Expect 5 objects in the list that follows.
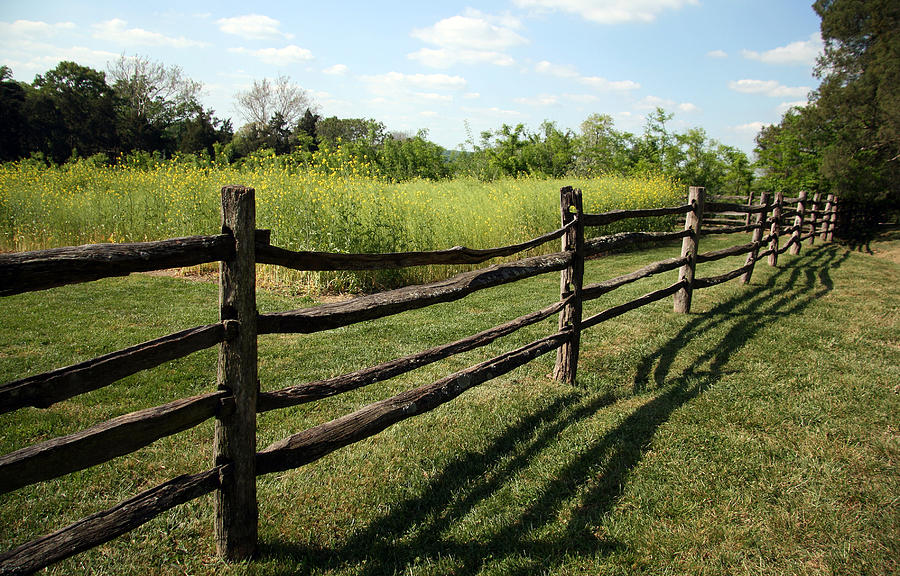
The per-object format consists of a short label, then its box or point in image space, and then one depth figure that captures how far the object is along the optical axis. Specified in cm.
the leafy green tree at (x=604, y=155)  2328
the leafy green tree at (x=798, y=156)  2000
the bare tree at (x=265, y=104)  4247
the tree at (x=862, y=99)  1686
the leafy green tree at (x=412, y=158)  2067
